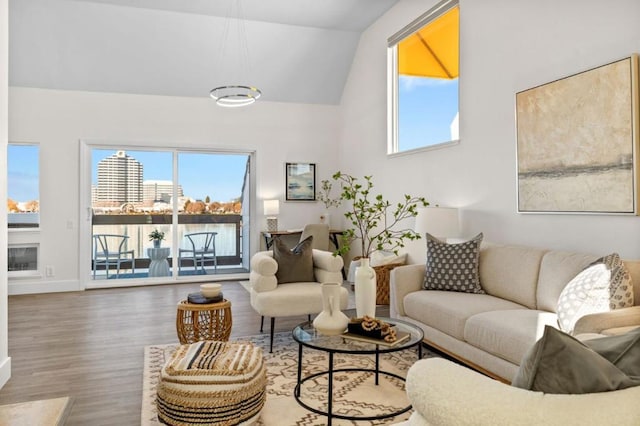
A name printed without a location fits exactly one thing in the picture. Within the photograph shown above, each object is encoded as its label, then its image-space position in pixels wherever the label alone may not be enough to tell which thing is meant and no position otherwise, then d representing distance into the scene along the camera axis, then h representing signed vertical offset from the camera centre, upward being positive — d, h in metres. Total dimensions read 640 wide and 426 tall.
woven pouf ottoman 2.24 -0.86
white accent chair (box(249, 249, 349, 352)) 3.73 -0.61
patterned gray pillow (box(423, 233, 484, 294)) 3.64 -0.40
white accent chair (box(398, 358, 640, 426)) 1.01 -0.43
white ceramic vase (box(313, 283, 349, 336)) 2.60 -0.56
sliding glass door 6.79 +0.07
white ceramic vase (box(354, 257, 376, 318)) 2.79 -0.44
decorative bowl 3.43 -0.54
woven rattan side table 3.38 -0.79
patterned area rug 2.57 -1.09
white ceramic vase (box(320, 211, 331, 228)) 7.57 +0.00
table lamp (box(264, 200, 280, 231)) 7.20 +0.10
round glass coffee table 2.37 -0.68
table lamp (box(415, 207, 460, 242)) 4.34 -0.04
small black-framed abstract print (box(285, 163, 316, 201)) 7.59 +0.62
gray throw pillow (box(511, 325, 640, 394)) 1.06 -0.36
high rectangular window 4.95 +1.65
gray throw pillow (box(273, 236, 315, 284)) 4.11 -0.40
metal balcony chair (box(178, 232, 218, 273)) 7.22 -0.50
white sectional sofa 2.60 -0.61
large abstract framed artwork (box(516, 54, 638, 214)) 2.96 +0.54
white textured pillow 2.48 -0.42
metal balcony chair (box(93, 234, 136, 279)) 6.76 -0.49
